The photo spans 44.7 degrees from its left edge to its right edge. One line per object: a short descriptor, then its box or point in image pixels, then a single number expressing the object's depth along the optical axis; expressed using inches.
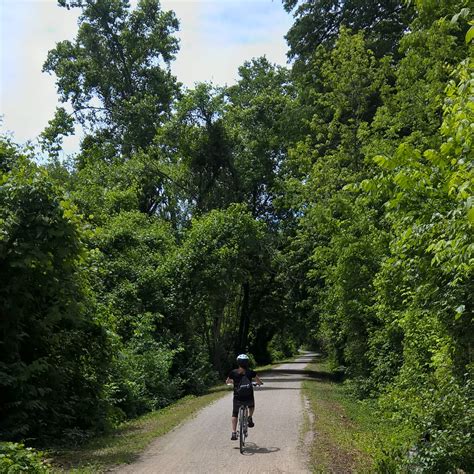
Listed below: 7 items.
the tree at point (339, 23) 1139.2
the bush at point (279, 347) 2042.3
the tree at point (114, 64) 1713.8
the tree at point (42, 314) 414.9
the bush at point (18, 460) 292.2
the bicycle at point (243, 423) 406.9
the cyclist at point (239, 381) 422.3
